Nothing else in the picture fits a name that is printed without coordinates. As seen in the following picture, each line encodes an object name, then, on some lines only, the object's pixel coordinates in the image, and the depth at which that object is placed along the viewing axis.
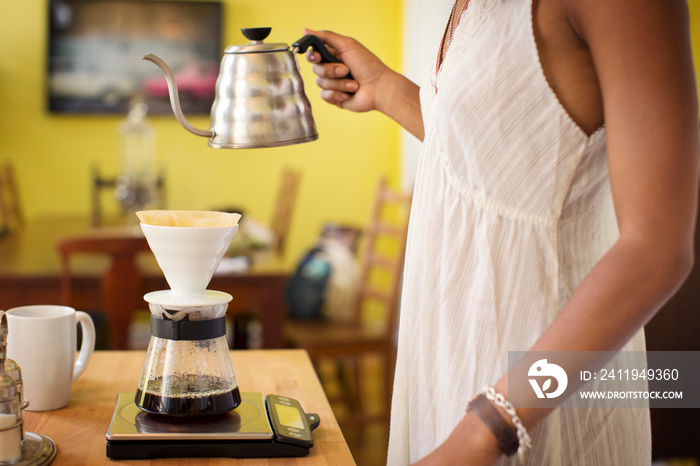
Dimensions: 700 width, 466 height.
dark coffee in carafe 0.81
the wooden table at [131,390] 0.79
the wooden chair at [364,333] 2.73
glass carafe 0.81
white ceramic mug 0.91
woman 0.57
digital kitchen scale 0.77
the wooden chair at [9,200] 3.44
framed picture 4.21
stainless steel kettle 0.84
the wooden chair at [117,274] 2.03
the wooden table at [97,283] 2.23
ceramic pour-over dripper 0.78
